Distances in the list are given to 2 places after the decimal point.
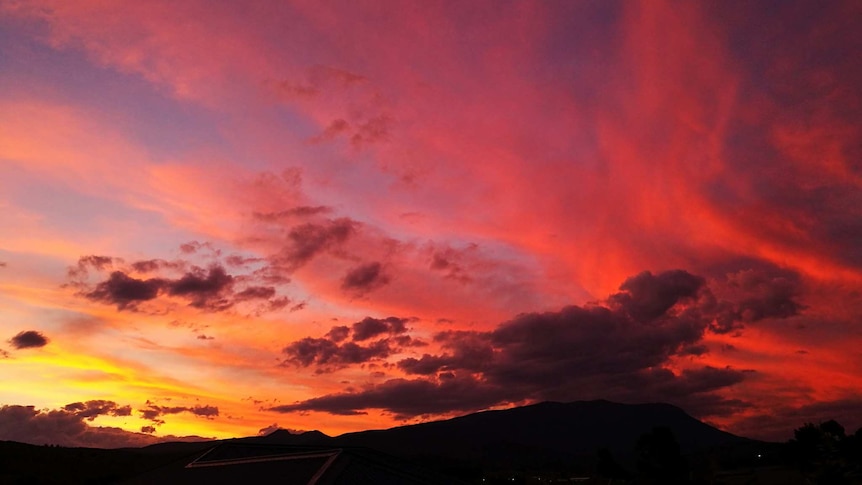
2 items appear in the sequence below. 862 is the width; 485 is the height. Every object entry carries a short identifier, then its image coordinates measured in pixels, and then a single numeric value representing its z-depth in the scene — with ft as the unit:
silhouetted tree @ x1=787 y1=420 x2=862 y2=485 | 63.41
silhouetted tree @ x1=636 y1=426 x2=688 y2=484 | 95.98
